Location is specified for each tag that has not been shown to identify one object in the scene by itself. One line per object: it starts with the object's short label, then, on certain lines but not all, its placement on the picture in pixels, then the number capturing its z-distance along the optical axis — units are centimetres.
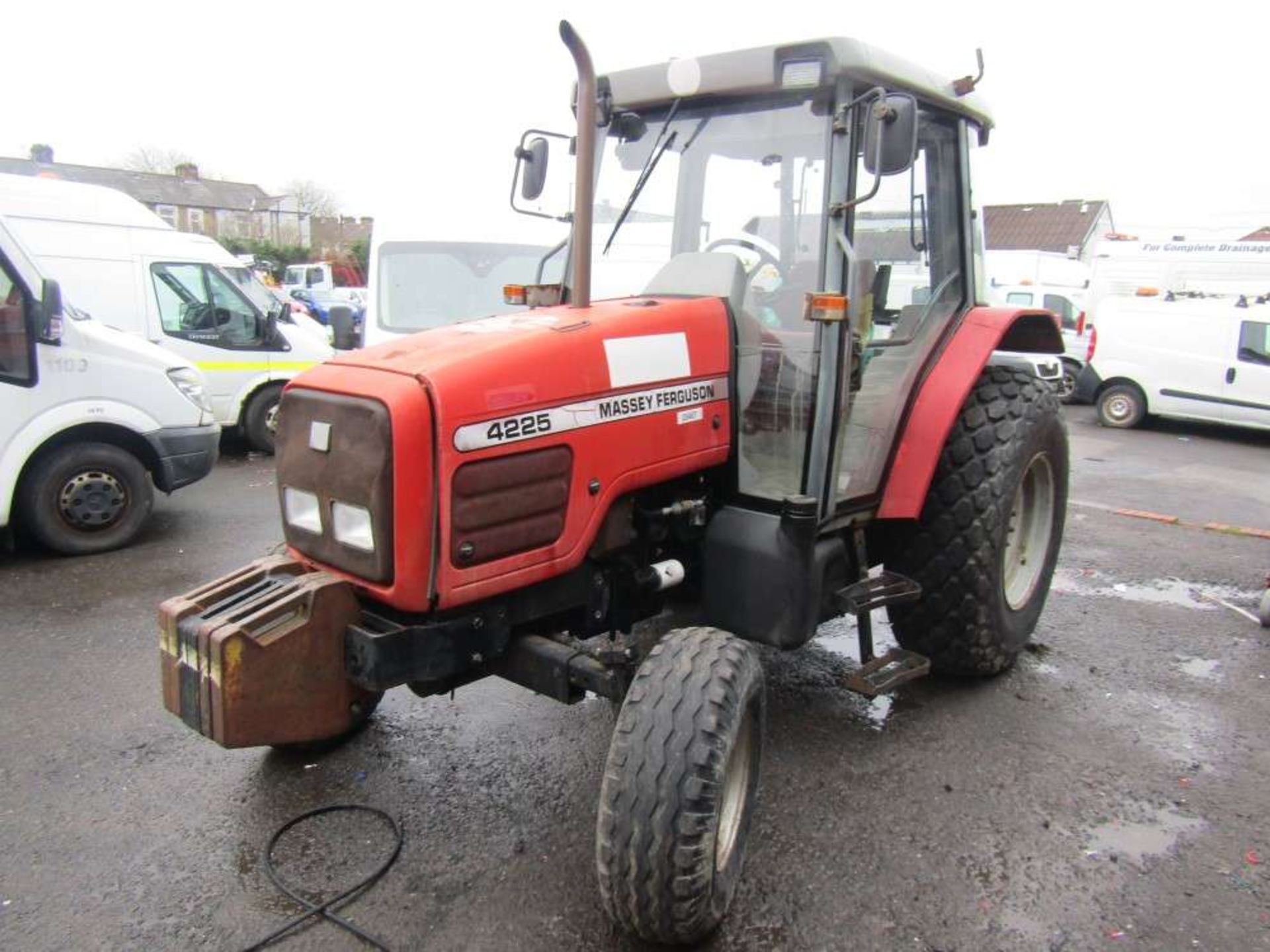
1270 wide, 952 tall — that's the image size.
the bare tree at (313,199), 5956
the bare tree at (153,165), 6012
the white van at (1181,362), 1112
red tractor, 244
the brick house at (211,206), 5088
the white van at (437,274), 873
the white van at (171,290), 802
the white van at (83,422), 553
